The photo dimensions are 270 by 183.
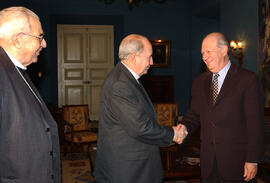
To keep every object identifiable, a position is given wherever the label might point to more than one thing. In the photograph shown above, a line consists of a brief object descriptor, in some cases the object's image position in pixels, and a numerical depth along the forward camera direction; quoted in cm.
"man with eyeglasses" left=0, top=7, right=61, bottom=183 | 145
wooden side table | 320
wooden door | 917
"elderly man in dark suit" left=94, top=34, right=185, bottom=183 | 196
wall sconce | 703
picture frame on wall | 964
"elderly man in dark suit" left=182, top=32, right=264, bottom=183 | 207
